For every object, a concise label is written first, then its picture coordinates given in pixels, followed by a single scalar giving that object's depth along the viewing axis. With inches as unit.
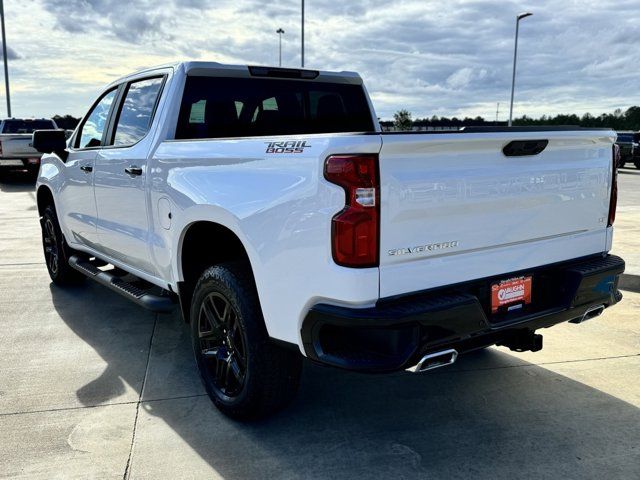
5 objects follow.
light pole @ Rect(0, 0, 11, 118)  1228.0
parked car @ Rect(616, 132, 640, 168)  944.9
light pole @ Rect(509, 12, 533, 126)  1346.7
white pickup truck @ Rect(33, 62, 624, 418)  99.4
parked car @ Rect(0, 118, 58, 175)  674.8
